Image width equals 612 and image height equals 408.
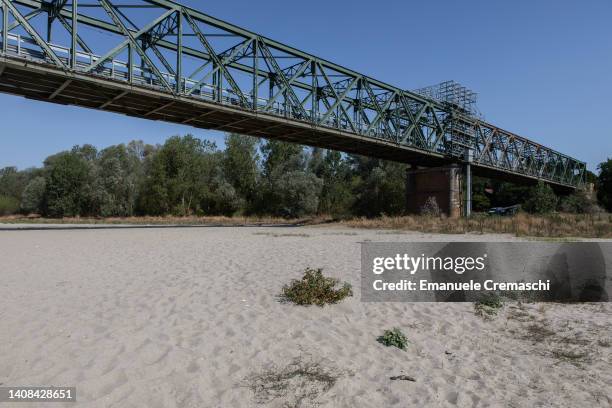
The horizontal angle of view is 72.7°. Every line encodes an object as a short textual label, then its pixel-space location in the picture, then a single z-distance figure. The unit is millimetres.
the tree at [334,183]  79438
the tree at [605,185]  89169
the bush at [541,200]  64438
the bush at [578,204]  69000
